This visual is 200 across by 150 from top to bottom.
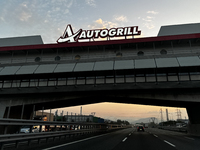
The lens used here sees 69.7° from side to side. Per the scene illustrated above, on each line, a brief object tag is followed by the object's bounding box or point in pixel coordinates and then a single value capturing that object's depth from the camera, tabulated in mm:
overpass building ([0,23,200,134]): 18562
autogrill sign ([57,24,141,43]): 26359
